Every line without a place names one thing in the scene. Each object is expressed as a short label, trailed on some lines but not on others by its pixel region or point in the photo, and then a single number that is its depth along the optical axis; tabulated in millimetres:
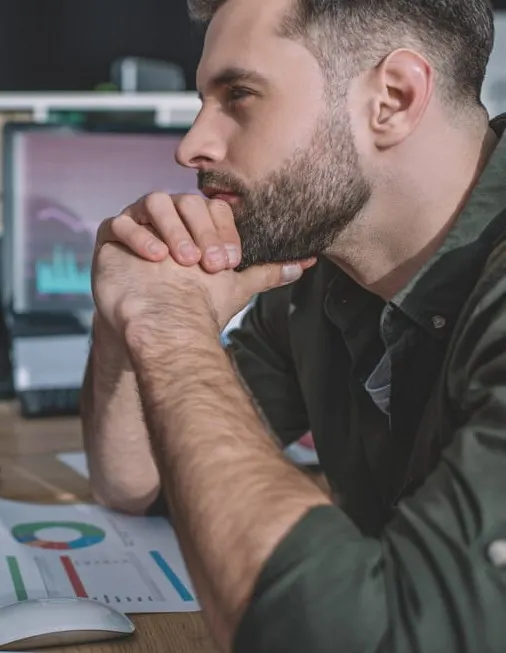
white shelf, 1807
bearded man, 848
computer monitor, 1577
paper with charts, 1021
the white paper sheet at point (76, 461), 1306
